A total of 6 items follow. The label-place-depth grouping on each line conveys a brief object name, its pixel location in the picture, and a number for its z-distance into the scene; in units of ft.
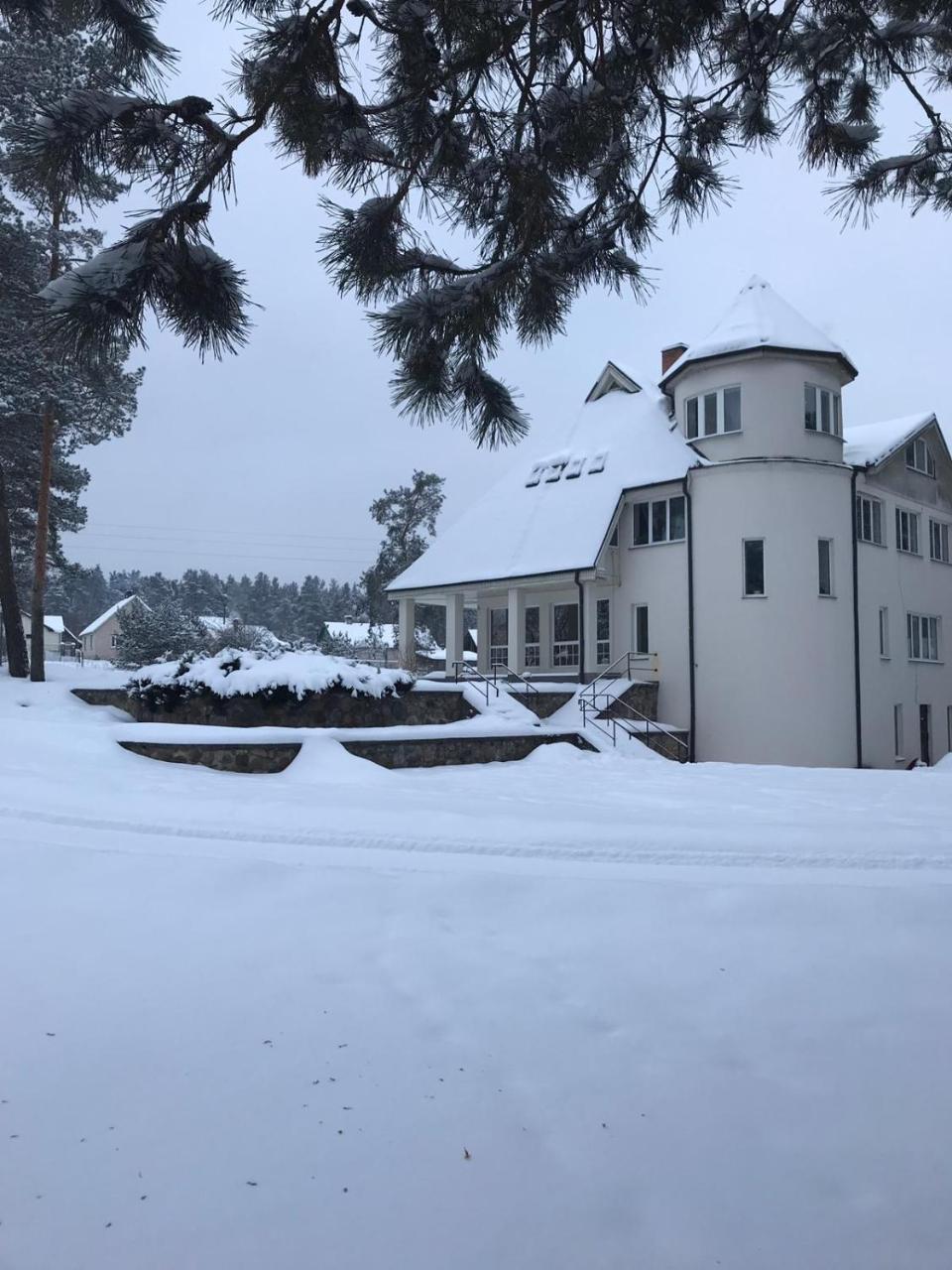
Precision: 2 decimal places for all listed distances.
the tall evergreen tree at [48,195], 12.42
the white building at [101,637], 214.30
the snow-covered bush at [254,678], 48.65
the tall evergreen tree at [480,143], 12.60
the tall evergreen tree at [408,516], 137.90
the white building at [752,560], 65.92
